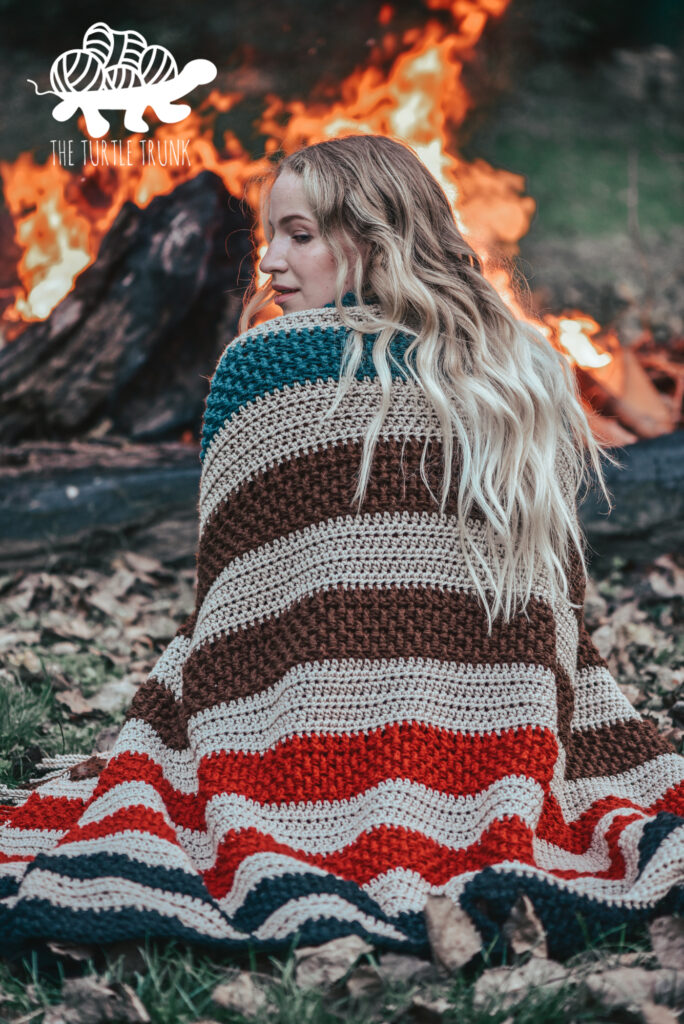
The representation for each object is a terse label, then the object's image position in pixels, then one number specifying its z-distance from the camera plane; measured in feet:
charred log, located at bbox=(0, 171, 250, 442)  16.42
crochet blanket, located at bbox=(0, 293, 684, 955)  5.93
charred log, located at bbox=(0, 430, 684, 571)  14.01
